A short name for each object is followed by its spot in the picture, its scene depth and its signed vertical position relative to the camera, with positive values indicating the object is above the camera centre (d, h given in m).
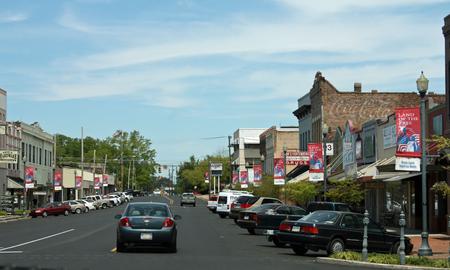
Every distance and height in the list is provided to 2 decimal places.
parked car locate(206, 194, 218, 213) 71.61 -1.47
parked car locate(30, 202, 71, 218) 67.58 -2.09
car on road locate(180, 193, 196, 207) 98.75 -1.40
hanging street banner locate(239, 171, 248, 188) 80.21 +1.13
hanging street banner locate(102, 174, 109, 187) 139.10 +1.62
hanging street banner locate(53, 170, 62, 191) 85.81 +0.67
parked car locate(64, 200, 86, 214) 76.70 -2.00
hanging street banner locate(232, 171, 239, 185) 95.64 +1.28
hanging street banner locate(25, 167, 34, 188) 67.44 +0.97
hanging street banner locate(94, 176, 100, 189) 120.70 +0.97
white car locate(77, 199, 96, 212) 81.40 -1.78
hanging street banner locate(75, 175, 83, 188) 98.19 +0.85
